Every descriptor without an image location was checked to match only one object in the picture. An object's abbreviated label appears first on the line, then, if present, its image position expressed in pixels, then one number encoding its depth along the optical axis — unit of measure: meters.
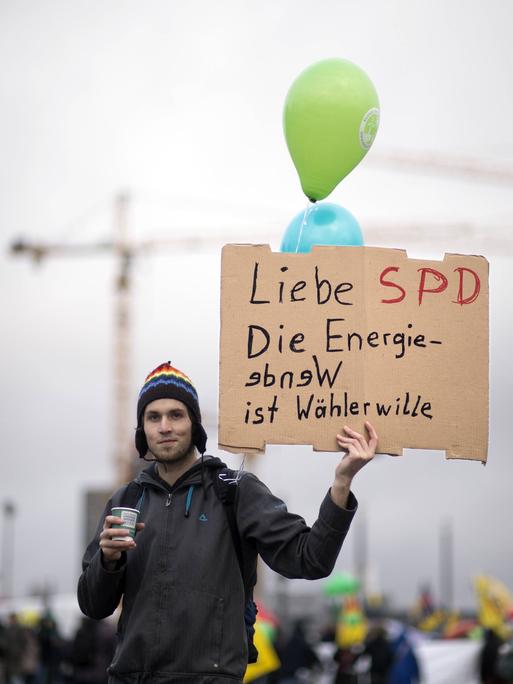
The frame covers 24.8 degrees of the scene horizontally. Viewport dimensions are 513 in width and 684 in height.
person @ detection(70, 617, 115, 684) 12.81
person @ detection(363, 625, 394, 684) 14.36
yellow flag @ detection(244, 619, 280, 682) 9.91
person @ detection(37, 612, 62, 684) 18.58
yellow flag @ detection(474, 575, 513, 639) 14.39
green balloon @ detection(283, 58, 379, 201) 4.89
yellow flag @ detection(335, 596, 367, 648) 16.66
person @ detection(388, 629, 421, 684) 13.18
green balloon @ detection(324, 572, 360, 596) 19.44
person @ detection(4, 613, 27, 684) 15.84
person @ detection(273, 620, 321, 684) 14.98
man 3.76
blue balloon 4.82
